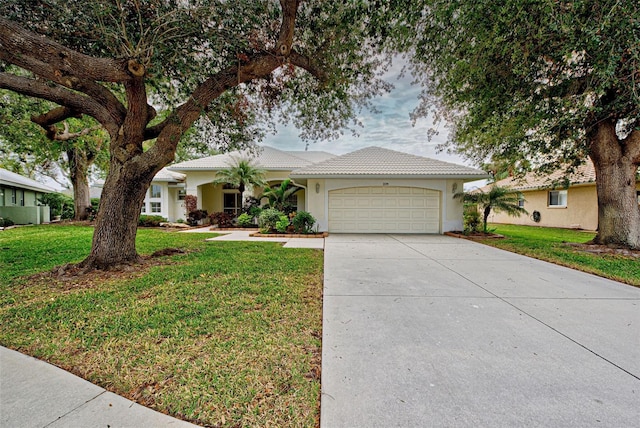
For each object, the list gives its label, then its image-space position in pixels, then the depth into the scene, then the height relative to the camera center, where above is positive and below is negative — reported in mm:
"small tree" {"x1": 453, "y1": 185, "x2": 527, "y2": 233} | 9969 +546
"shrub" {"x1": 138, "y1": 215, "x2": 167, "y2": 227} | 14281 -613
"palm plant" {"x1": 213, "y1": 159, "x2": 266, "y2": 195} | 12641 +1757
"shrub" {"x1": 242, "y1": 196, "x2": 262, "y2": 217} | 13631 +318
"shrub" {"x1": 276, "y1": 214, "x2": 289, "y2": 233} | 11023 -549
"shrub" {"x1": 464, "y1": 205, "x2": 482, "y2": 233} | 11094 -352
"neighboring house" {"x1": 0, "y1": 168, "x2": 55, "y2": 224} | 15359 +483
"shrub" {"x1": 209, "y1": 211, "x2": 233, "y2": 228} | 13402 -443
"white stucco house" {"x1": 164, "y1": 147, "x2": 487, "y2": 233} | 11086 +812
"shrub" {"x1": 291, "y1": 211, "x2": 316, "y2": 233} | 11016 -458
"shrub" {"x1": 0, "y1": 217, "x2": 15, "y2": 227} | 13798 -731
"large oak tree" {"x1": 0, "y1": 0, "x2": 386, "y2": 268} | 4277 +3081
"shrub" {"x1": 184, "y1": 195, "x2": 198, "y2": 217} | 14672 +419
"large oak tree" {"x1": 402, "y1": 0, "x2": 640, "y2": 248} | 4598 +3158
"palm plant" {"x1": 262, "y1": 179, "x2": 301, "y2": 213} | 12328 +731
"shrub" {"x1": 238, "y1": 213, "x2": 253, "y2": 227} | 13258 -470
